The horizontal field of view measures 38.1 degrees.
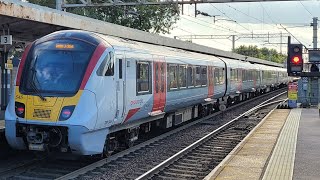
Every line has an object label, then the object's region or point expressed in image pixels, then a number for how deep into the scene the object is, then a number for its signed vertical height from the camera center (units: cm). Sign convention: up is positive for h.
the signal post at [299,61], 1424 +48
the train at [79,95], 900 -40
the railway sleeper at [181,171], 985 -206
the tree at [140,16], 4341 +579
